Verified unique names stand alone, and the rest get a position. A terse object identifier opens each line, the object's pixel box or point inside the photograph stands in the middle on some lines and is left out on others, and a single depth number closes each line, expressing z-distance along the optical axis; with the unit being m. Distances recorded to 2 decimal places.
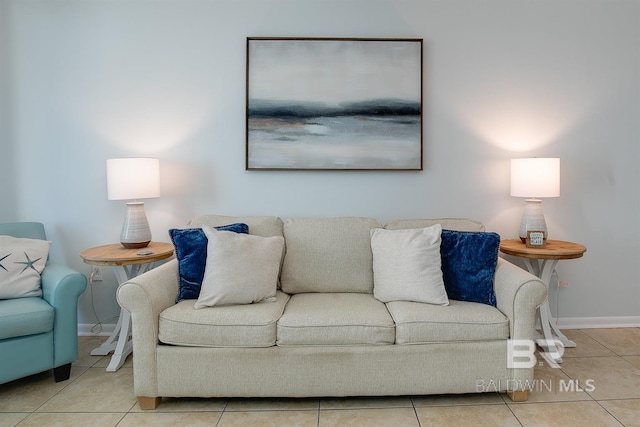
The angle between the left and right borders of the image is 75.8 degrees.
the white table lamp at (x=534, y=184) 2.68
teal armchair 2.12
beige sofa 2.02
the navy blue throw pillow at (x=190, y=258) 2.33
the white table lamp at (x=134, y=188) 2.59
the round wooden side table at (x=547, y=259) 2.54
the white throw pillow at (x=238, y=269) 2.17
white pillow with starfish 2.33
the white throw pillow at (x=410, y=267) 2.25
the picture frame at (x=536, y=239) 2.69
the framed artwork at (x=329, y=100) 2.94
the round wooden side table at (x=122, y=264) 2.44
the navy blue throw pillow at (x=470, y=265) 2.30
